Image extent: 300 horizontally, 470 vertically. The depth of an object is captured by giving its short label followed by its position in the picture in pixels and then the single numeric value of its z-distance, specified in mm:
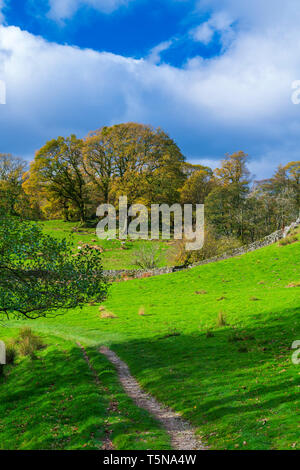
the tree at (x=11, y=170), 83988
